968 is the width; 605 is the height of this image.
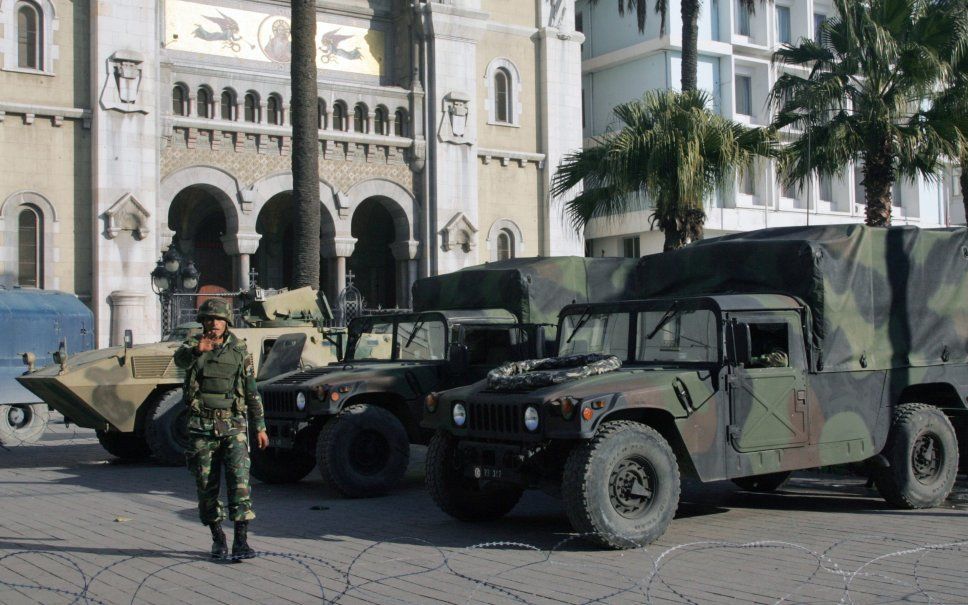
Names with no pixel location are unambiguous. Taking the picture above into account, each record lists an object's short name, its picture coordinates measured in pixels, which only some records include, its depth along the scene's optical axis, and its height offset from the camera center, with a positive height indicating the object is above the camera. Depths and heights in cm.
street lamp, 2262 +137
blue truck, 1761 +11
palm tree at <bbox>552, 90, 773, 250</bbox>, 1795 +295
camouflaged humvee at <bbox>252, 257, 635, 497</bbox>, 1076 -28
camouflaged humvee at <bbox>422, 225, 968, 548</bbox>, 788 -42
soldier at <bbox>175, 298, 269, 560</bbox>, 756 -50
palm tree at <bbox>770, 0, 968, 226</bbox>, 1784 +388
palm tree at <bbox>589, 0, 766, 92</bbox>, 2143 +587
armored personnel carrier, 1338 -58
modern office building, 3712 +898
